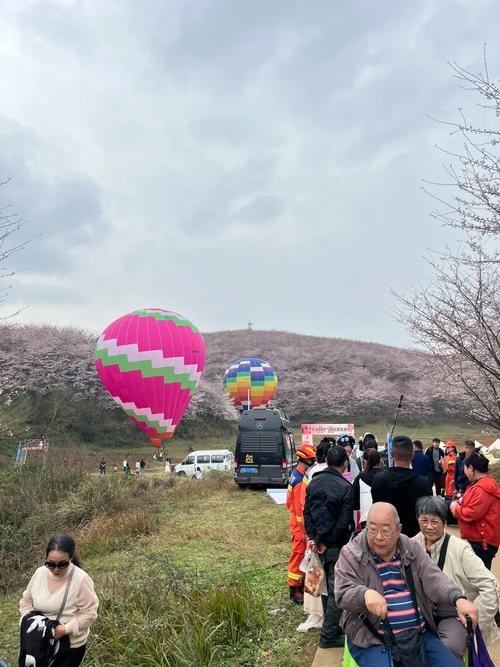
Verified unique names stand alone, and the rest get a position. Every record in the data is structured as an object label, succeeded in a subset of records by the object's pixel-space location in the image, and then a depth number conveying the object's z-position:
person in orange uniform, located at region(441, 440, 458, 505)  13.49
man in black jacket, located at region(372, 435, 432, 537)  4.42
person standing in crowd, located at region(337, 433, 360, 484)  8.56
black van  17.55
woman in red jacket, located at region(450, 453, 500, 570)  5.00
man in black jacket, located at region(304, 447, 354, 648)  4.84
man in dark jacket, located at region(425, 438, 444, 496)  12.32
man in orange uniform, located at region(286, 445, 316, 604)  5.91
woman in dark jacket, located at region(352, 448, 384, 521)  5.10
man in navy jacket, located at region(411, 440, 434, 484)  9.30
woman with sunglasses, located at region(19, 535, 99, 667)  3.91
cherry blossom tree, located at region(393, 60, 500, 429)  5.93
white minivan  25.18
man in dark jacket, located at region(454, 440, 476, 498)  10.52
